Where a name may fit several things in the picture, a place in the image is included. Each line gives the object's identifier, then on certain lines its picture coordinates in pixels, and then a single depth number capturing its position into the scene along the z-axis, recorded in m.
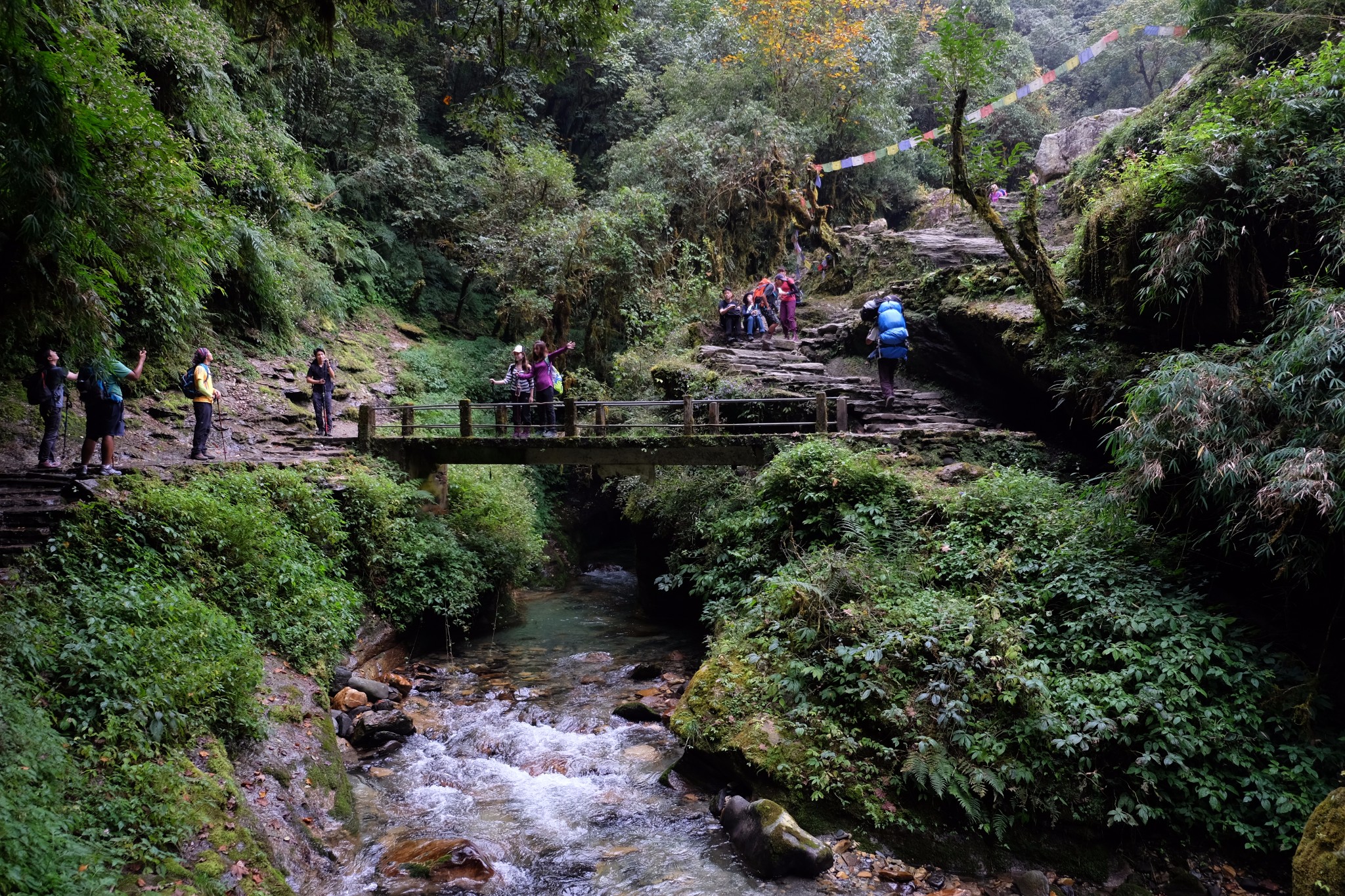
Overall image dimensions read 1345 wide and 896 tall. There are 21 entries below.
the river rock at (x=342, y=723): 8.84
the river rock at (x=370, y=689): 9.96
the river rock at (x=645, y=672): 11.67
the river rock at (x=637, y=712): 9.98
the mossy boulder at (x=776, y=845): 6.28
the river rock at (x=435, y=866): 6.17
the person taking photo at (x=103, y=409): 9.03
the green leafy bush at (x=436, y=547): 12.00
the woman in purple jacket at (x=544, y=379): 14.00
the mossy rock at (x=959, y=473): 10.94
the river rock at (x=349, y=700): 9.41
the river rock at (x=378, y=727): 8.76
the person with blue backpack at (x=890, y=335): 13.15
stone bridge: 12.72
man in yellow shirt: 11.22
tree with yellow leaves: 23.94
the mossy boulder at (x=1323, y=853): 5.23
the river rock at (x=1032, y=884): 6.13
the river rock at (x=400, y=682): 10.82
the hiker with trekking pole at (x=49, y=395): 9.53
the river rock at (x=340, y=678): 9.73
